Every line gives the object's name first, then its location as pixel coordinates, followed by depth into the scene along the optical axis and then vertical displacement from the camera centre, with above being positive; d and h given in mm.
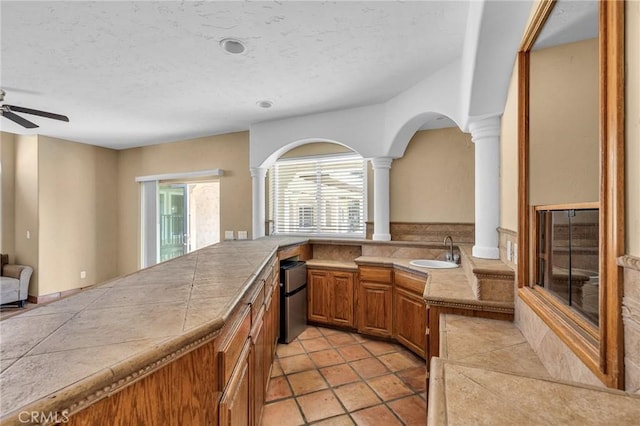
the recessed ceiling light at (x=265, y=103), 3277 +1275
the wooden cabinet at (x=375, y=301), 2988 -946
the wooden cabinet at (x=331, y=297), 3229 -974
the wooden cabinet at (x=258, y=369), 1526 -935
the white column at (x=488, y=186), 2201 +203
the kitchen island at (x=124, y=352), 571 -340
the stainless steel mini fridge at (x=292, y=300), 3008 -951
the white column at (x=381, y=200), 3531 +154
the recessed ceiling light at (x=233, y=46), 2142 +1284
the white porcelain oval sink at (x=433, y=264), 2819 -518
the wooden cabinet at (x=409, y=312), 2592 -952
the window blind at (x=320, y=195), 3971 +252
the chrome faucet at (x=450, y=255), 2955 -445
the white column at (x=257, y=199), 4188 +200
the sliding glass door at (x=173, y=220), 5383 -137
